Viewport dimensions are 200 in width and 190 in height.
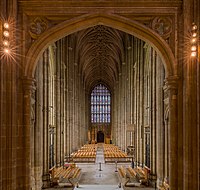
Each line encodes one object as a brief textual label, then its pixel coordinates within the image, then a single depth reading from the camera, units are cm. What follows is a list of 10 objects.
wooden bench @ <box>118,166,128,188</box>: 1237
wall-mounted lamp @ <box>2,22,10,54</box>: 587
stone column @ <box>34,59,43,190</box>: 974
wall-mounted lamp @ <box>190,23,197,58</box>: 613
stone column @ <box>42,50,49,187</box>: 1143
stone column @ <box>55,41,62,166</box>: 1635
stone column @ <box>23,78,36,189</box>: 702
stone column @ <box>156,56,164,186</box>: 1038
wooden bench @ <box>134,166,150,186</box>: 1183
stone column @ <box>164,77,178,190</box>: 699
